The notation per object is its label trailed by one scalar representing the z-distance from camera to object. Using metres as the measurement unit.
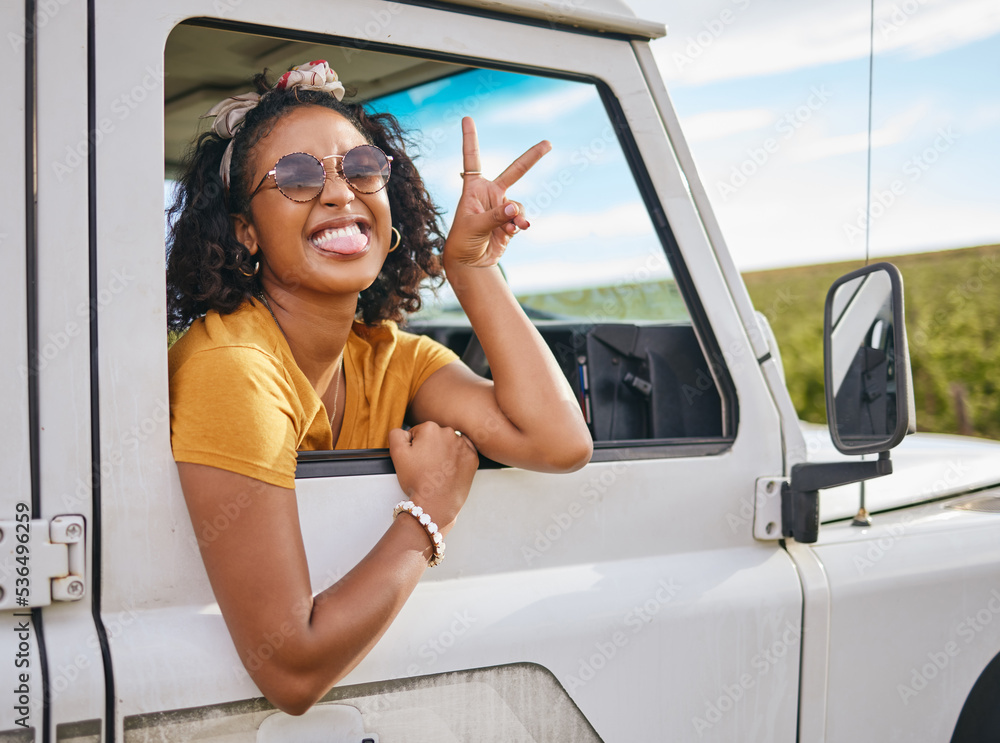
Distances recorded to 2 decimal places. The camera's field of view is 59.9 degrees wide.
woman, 1.22
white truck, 1.18
